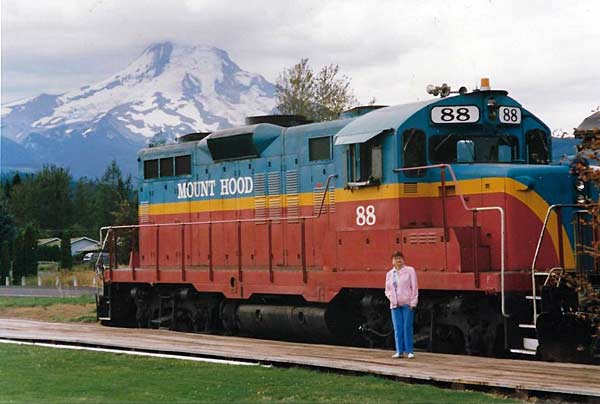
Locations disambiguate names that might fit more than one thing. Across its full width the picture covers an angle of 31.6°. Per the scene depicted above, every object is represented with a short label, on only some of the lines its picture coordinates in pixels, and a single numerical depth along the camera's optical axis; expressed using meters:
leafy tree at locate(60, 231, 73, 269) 70.57
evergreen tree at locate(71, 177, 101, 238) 107.81
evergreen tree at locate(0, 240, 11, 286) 72.84
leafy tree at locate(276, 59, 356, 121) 43.44
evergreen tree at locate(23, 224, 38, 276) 72.38
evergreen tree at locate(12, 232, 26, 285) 72.25
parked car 25.91
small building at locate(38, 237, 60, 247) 80.59
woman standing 15.29
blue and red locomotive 15.53
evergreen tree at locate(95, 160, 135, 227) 104.81
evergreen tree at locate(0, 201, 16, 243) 75.25
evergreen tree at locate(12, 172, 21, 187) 113.46
